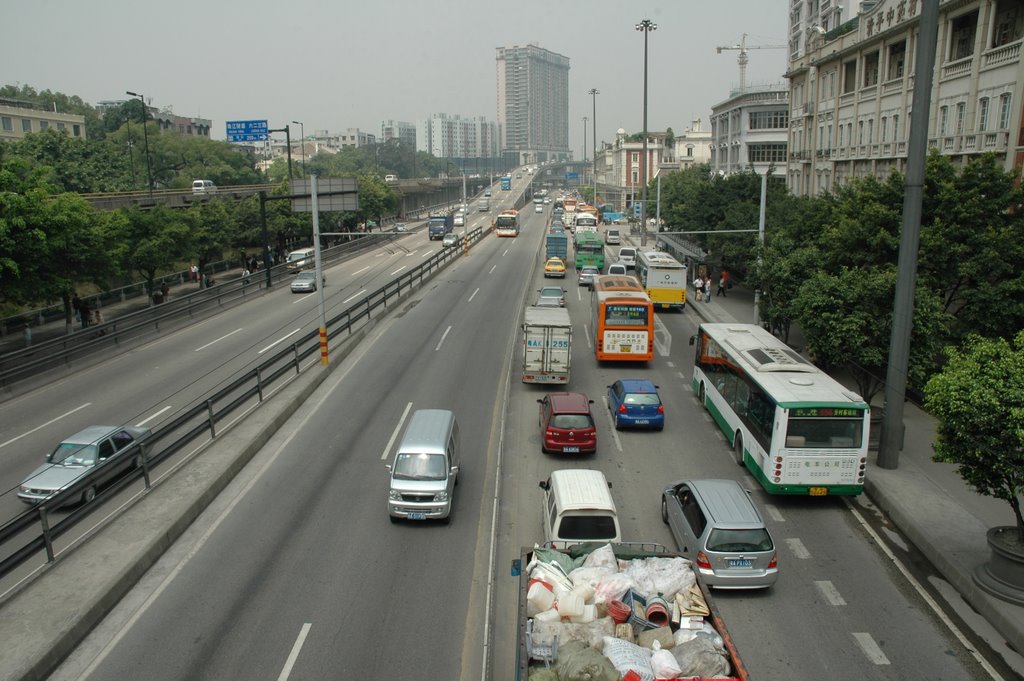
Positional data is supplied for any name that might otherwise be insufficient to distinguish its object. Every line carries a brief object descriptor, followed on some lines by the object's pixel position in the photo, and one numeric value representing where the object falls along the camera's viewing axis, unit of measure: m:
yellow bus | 43.81
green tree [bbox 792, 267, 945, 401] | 22.38
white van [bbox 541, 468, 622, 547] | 15.02
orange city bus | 30.83
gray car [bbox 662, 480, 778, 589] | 14.13
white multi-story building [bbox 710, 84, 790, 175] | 84.38
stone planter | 13.52
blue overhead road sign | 53.34
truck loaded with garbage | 9.25
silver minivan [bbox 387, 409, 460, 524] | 16.66
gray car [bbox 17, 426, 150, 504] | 17.36
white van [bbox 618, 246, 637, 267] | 61.77
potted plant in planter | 12.99
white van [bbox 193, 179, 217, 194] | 68.29
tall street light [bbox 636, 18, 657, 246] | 69.50
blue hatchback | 23.70
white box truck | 27.72
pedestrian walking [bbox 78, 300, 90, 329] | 39.56
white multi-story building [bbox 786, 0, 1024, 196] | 30.44
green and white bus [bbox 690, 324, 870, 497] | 17.53
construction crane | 165.12
